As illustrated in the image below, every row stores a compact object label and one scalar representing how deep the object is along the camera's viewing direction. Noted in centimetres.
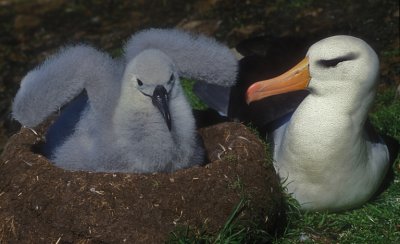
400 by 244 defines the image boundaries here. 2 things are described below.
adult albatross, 501
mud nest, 460
